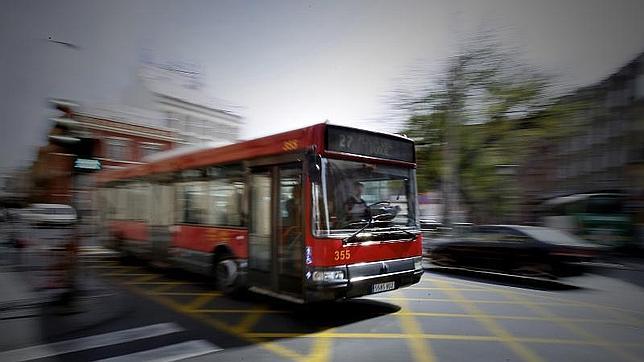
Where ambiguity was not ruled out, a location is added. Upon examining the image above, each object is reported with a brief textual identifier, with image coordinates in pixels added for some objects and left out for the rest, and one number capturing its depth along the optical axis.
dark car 9.86
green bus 19.50
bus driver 6.30
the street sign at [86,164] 7.33
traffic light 7.23
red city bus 6.08
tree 19.98
